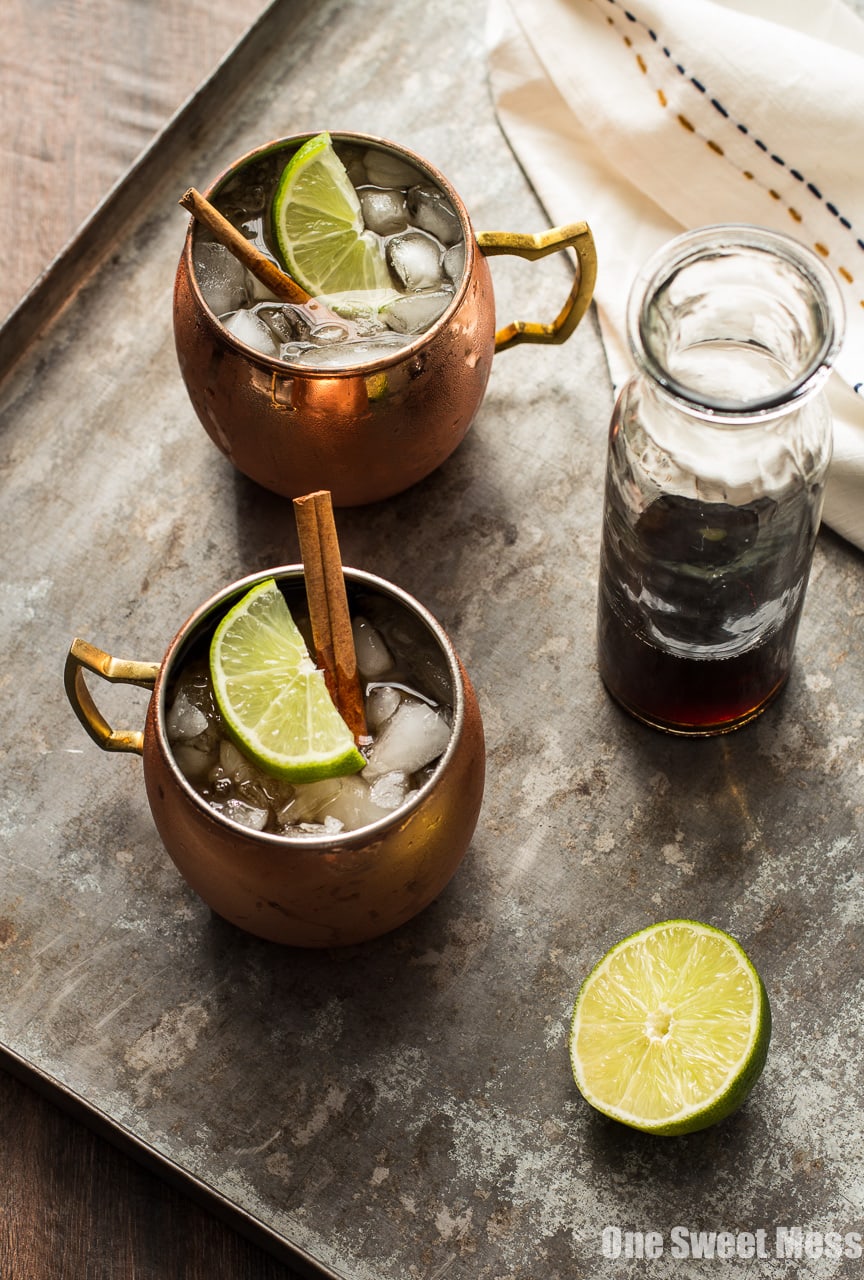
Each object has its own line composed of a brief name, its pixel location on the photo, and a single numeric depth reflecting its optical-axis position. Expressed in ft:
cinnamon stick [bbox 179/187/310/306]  2.20
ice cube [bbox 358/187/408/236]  2.31
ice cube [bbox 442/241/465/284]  2.27
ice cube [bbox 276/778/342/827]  2.09
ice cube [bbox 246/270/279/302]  2.28
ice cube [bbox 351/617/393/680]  2.15
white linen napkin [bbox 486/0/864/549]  2.39
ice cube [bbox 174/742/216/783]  2.10
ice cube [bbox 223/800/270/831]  2.08
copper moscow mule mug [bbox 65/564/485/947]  2.03
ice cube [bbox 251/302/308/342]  2.27
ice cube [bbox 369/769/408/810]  2.09
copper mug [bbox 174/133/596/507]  2.20
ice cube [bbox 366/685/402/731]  2.13
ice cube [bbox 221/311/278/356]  2.25
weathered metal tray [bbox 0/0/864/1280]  2.15
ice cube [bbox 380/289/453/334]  2.26
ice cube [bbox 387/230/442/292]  2.29
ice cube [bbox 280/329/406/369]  2.23
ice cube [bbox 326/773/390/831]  2.09
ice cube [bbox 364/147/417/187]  2.31
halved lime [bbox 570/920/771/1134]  2.10
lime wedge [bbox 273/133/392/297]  2.26
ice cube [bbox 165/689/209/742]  2.10
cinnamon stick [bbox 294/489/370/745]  2.07
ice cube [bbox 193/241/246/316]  2.27
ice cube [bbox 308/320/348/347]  2.26
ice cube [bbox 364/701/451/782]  2.10
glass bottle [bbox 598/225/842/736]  1.99
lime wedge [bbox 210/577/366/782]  2.05
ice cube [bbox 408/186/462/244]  2.29
